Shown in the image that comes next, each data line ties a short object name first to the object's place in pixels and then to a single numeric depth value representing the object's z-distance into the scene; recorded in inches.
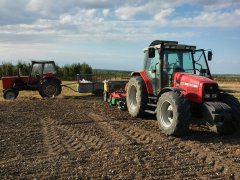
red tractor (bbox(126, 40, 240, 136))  170.9
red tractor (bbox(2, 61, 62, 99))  373.7
